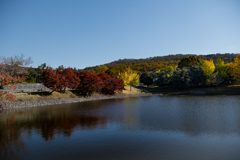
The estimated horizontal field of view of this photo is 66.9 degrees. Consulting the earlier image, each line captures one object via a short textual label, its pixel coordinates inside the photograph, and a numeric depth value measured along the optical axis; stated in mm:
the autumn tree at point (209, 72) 57000
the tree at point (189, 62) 73188
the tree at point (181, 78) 58312
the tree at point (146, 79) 72000
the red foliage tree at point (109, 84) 50781
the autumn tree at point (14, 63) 35594
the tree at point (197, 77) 59469
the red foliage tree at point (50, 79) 36156
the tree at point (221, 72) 57859
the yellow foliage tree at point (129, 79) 62219
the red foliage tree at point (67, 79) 38375
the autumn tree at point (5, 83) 23703
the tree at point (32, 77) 48594
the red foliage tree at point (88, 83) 44375
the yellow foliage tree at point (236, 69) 54231
